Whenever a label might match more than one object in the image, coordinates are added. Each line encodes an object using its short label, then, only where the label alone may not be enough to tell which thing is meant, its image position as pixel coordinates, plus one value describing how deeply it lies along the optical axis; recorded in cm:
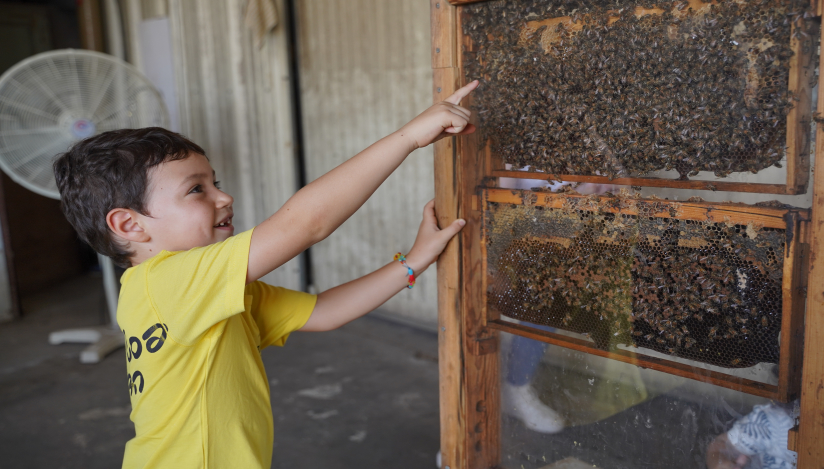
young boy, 118
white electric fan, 366
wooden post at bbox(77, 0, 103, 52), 556
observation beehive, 106
